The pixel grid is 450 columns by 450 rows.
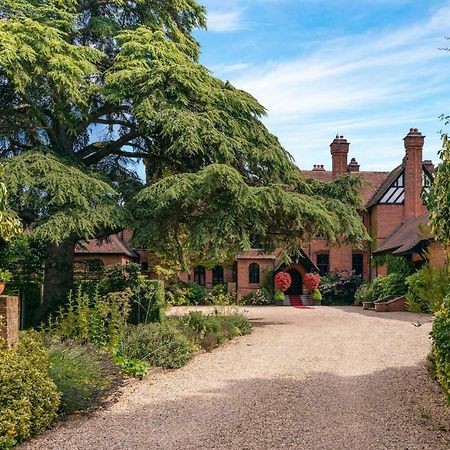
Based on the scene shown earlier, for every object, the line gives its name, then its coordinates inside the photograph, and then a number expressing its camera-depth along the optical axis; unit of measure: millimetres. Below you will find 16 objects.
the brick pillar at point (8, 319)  6691
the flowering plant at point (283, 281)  32375
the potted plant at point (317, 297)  32281
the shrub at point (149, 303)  14414
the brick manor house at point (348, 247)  31766
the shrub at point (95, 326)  10547
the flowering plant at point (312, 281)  31992
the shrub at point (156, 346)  10477
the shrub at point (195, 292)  30956
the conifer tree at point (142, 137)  13625
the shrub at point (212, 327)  13234
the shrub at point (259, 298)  32844
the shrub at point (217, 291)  29569
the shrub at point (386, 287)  25609
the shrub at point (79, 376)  7133
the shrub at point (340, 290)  32875
